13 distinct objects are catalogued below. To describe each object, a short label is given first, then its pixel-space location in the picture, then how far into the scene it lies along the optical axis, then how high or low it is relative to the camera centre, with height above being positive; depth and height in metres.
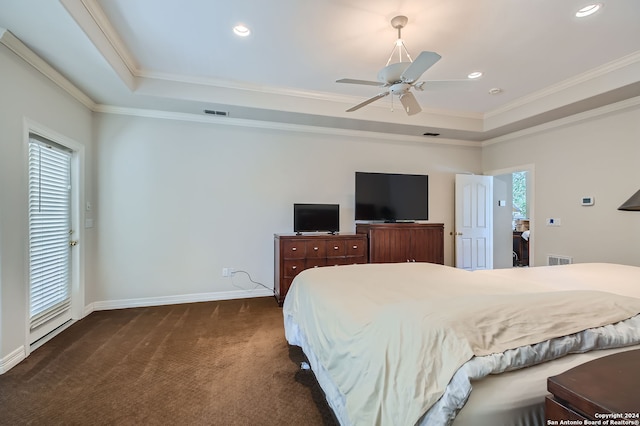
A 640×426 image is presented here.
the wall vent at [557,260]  4.15 -0.70
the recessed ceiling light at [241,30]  2.59 +1.66
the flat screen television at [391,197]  4.62 +0.26
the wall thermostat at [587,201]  3.86 +0.15
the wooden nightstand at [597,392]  0.65 -0.44
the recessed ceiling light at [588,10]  2.28 +1.63
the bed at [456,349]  0.96 -0.54
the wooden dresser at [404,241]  4.38 -0.46
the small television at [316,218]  4.28 -0.08
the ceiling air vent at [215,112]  3.92 +1.39
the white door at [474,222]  5.20 -0.17
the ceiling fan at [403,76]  2.02 +1.06
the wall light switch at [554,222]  4.27 -0.14
